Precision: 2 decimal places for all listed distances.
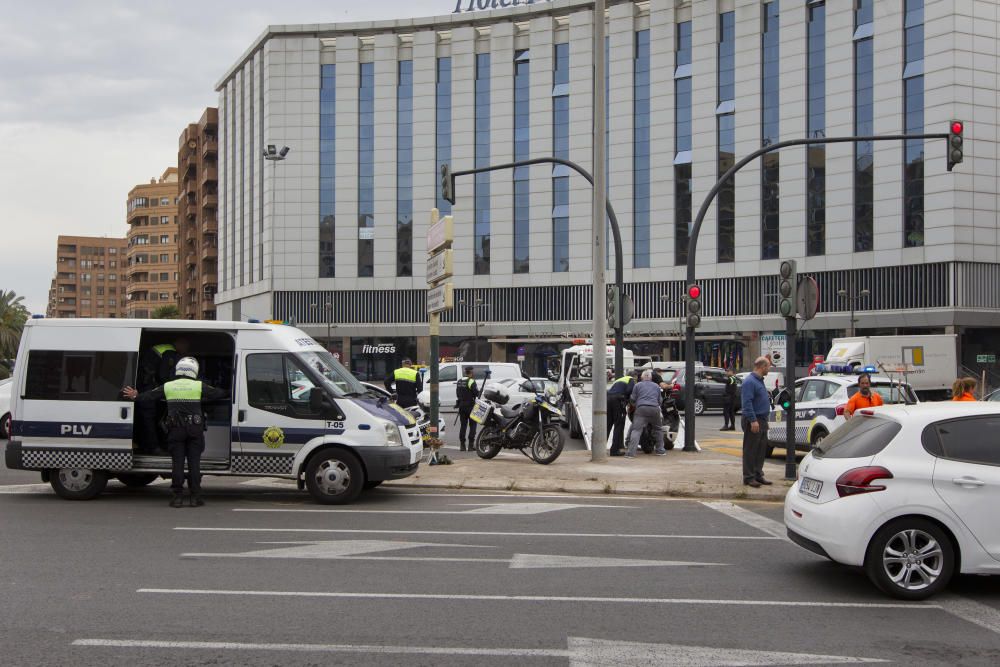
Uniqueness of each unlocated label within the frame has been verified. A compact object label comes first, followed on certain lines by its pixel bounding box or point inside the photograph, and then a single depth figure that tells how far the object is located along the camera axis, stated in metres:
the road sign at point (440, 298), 14.93
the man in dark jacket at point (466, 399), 20.28
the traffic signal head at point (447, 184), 19.30
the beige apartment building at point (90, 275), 181.88
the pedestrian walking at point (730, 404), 25.39
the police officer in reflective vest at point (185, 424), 11.02
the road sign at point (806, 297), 13.44
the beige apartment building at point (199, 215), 93.50
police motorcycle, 16.06
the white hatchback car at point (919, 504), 6.85
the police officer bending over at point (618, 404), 18.30
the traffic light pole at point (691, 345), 18.14
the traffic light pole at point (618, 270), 19.05
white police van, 11.44
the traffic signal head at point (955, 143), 17.70
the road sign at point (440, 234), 15.09
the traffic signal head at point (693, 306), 18.16
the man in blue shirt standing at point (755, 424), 12.95
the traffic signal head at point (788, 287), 13.60
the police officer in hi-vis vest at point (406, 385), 19.58
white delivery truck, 38.56
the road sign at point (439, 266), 15.24
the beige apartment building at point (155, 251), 128.50
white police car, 16.91
